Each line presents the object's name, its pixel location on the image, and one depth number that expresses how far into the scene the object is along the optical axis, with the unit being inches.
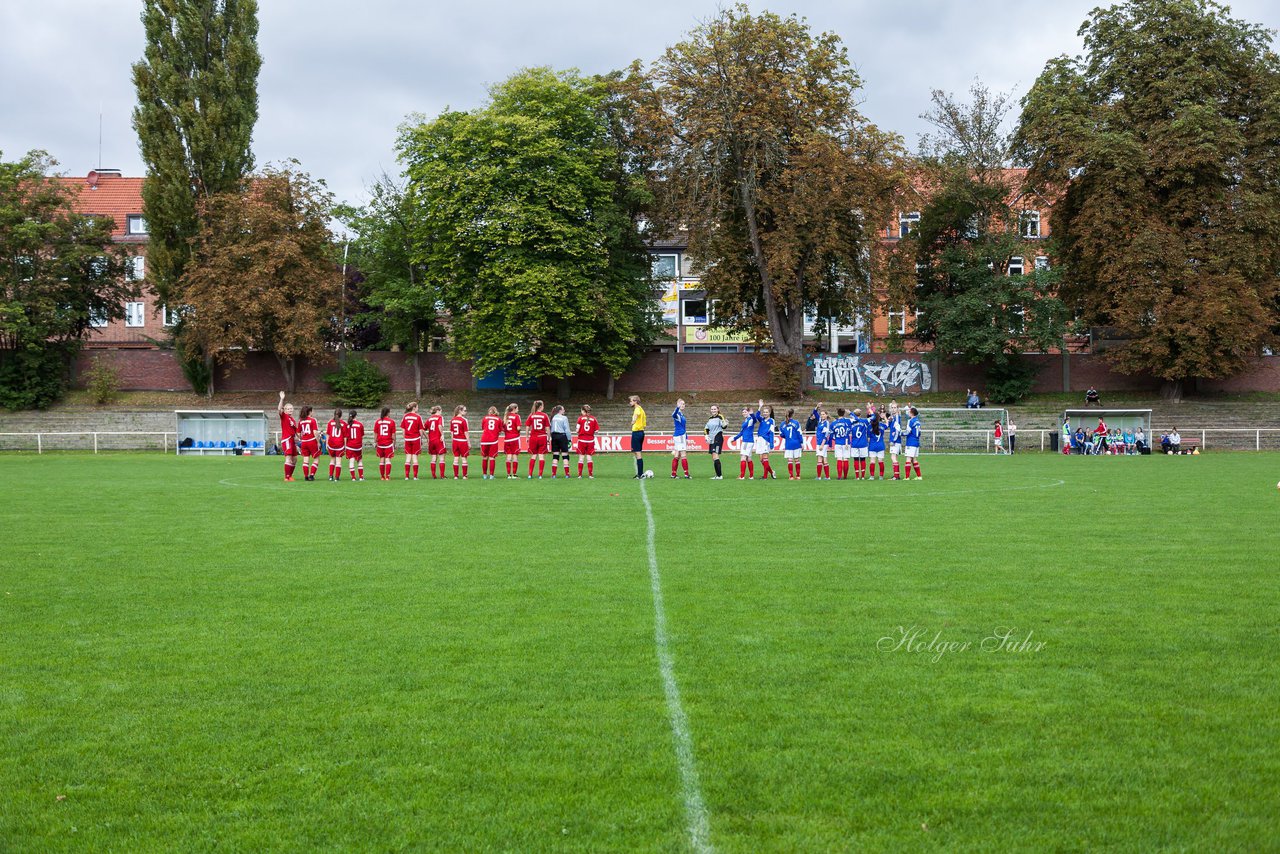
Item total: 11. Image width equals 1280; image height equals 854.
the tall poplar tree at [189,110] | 1894.7
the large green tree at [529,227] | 1803.6
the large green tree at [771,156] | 1786.4
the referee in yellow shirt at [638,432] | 1021.3
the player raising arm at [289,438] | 990.5
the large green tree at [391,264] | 2027.6
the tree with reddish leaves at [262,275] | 1887.3
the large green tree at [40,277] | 1897.1
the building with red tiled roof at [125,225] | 2586.1
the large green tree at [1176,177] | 1764.3
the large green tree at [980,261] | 1927.9
